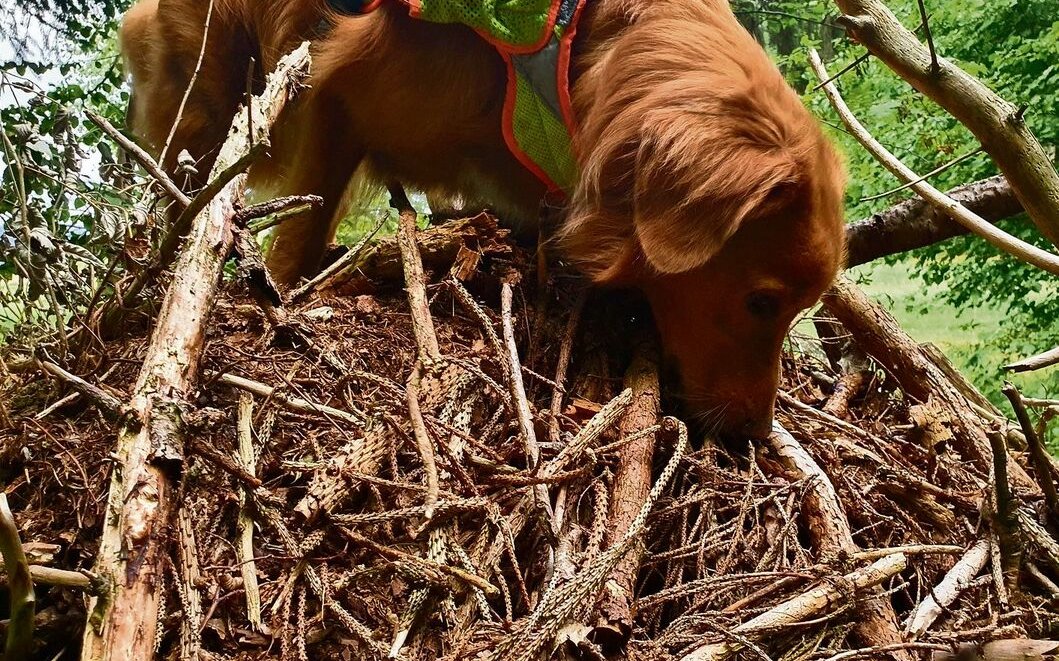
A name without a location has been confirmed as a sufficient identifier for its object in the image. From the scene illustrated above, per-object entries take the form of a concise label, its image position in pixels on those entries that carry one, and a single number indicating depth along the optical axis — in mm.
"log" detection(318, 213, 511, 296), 1302
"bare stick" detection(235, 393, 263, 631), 953
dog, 1193
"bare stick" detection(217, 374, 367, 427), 1062
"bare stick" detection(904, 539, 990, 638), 1016
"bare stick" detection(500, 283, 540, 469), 1059
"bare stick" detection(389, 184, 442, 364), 1149
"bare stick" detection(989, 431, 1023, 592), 1063
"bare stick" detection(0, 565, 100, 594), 866
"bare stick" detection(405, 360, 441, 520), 992
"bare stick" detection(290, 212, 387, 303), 1347
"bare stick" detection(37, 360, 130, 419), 911
